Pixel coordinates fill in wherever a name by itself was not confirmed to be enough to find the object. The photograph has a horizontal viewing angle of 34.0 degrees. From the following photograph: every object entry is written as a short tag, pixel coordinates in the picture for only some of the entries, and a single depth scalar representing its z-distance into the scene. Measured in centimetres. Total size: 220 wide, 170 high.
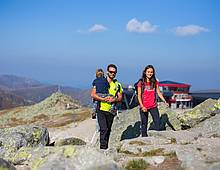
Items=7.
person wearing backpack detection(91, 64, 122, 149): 1099
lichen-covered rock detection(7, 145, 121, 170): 764
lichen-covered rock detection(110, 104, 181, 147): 1596
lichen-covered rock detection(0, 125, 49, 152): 1238
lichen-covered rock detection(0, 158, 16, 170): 764
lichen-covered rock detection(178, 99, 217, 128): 1658
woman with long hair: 1199
